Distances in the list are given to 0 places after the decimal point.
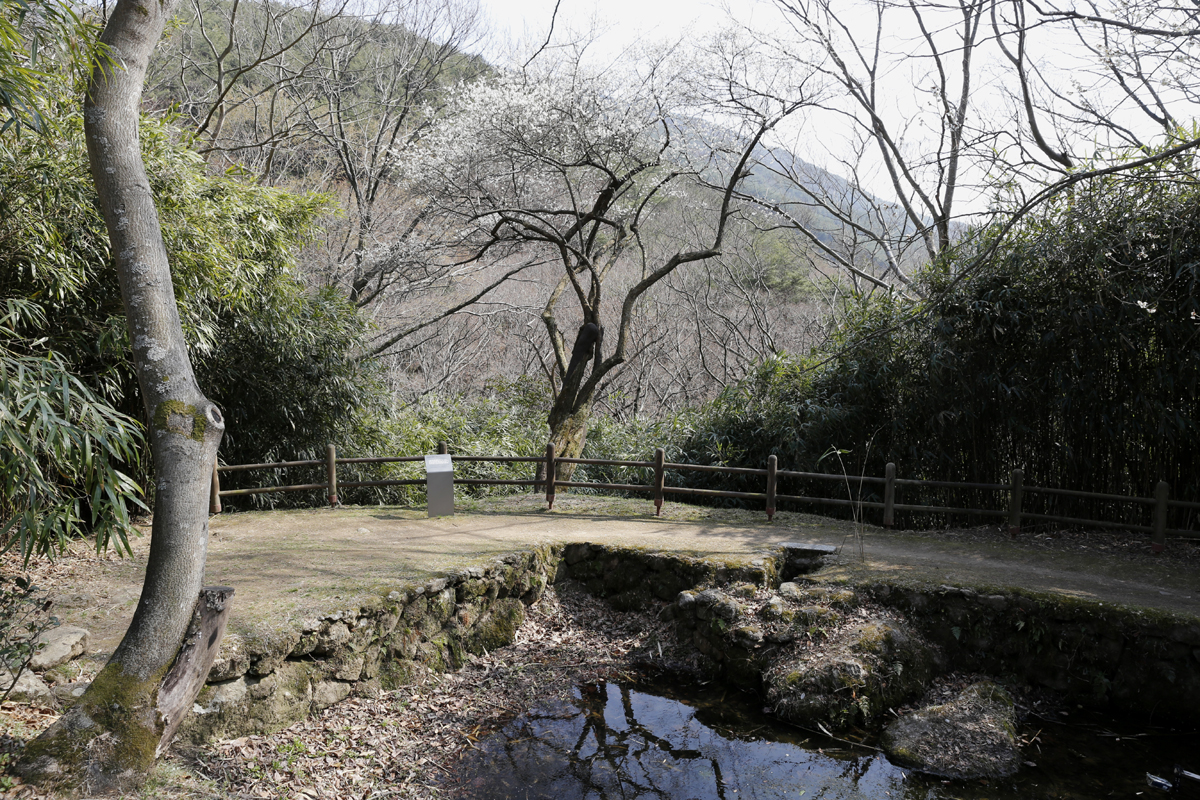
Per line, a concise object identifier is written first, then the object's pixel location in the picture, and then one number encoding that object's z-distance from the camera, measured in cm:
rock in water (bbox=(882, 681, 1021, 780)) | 436
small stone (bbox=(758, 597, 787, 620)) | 556
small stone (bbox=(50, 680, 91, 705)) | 379
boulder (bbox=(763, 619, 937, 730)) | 488
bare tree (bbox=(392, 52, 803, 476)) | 1029
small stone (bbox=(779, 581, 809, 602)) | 579
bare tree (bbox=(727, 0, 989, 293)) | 1053
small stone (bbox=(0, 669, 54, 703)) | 371
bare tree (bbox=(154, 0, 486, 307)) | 1219
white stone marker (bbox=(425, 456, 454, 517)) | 782
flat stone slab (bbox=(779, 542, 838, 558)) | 673
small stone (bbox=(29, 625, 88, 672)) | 393
